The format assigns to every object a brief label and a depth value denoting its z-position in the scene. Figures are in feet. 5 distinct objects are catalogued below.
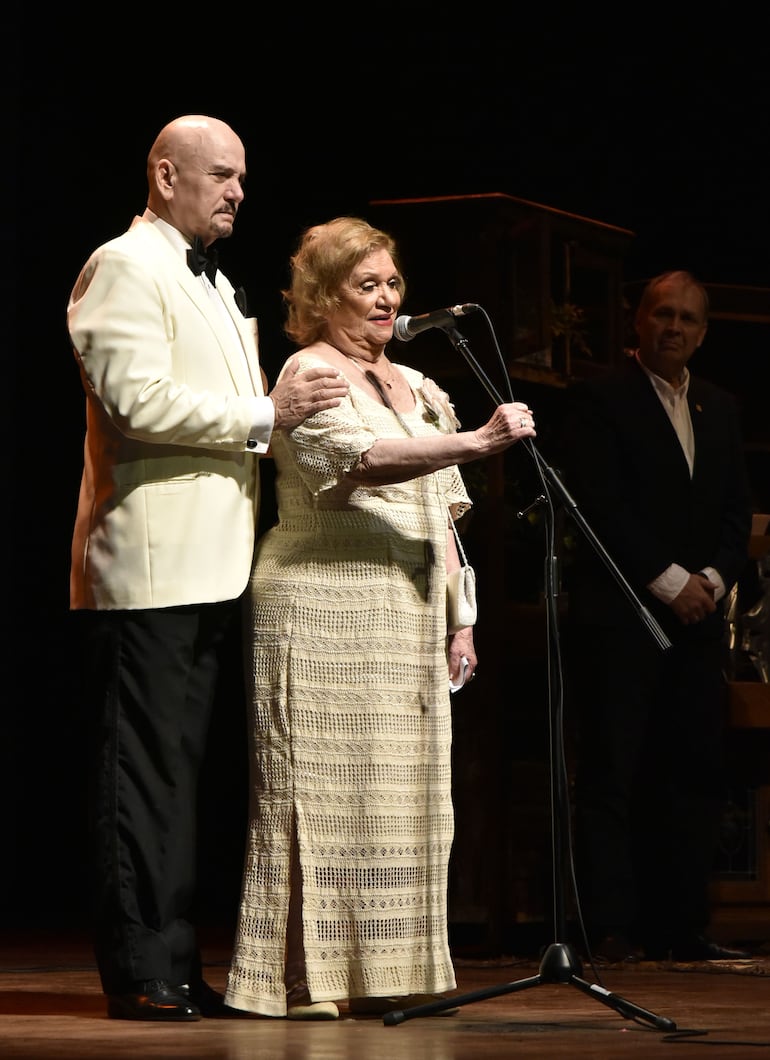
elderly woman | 22.70
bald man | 21.94
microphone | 22.65
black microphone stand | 20.53
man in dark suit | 31.09
